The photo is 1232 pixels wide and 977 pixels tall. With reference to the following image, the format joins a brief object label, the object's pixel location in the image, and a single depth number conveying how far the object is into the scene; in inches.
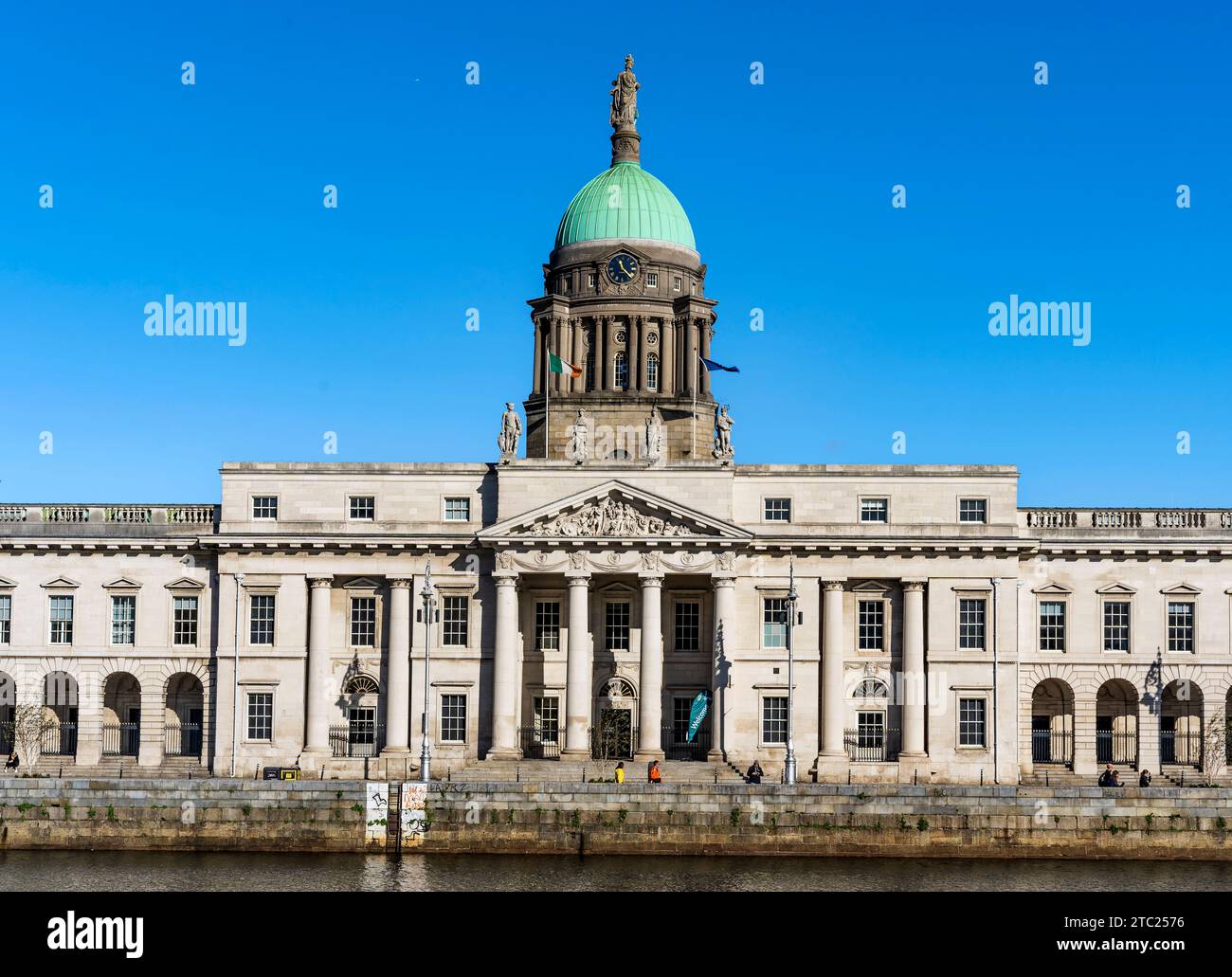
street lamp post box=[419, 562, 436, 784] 2441.7
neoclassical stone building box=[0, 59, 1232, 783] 2834.6
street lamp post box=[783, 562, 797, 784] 2456.9
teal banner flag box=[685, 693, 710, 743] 2817.4
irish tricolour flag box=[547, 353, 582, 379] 3053.6
